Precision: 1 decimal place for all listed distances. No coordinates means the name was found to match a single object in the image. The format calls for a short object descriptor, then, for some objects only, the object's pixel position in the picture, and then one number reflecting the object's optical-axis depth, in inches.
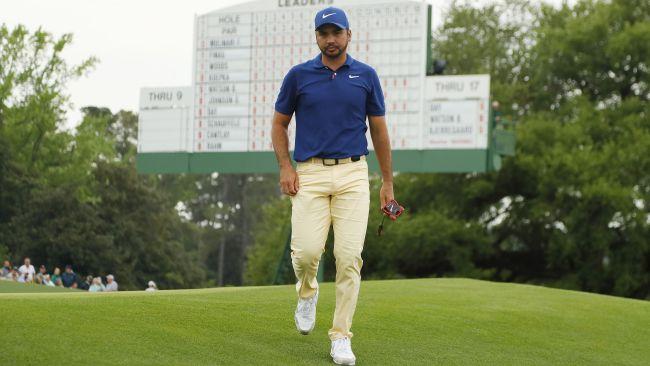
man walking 290.7
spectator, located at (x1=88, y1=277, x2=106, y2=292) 1109.6
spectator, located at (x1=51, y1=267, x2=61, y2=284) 1184.8
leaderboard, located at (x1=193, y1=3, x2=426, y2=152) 908.0
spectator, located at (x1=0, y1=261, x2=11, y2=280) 1149.8
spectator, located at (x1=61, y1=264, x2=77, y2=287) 1229.7
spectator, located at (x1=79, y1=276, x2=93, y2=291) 1326.3
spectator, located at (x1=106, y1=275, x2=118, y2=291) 1177.3
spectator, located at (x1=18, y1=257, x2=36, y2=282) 1083.3
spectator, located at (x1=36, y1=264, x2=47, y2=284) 1099.9
